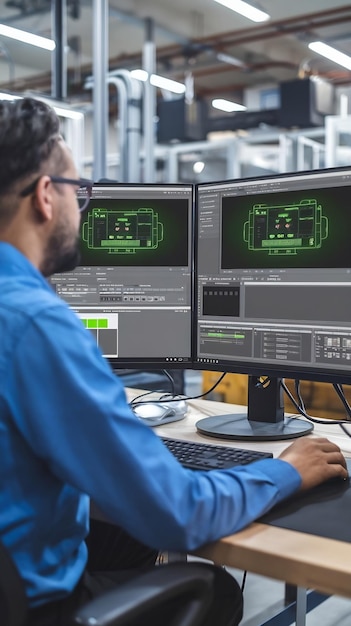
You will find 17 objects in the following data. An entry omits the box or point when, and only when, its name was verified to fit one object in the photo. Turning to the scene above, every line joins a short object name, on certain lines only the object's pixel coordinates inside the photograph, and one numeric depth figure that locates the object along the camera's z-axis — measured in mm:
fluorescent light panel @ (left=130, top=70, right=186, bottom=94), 7018
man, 793
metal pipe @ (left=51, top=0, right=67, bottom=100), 4863
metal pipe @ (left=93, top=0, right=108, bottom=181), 4441
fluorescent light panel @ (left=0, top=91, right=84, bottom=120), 4580
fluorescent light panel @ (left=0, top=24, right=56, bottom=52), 4812
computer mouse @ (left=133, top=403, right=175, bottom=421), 1611
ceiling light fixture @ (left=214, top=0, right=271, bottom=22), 4996
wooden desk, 833
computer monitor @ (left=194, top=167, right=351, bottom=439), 1359
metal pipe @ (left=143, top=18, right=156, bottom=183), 5160
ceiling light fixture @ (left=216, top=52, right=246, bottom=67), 8313
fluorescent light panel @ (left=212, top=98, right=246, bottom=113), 9102
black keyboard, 1150
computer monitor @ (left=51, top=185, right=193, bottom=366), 1562
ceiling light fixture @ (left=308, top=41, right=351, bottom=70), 6337
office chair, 744
